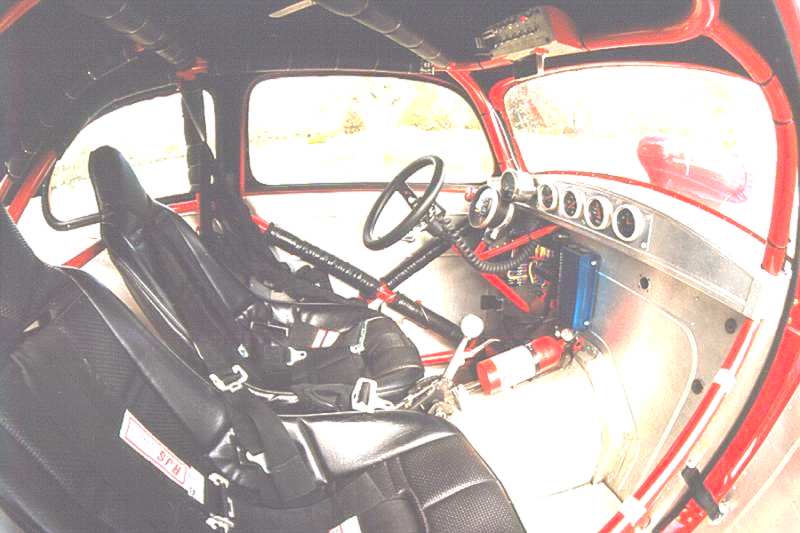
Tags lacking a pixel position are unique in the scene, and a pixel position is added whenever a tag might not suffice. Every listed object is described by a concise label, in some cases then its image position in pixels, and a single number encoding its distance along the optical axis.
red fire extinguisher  1.94
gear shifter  1.92
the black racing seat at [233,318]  1.62
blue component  1.97
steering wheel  2.01
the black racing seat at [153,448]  0.85
